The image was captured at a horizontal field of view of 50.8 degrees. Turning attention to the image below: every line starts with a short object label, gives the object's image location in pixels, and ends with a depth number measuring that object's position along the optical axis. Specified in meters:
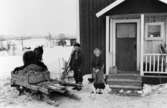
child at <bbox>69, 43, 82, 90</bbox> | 5.57
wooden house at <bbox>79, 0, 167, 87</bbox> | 5.91
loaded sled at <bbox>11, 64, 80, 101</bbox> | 4.52
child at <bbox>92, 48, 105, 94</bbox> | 5.05
